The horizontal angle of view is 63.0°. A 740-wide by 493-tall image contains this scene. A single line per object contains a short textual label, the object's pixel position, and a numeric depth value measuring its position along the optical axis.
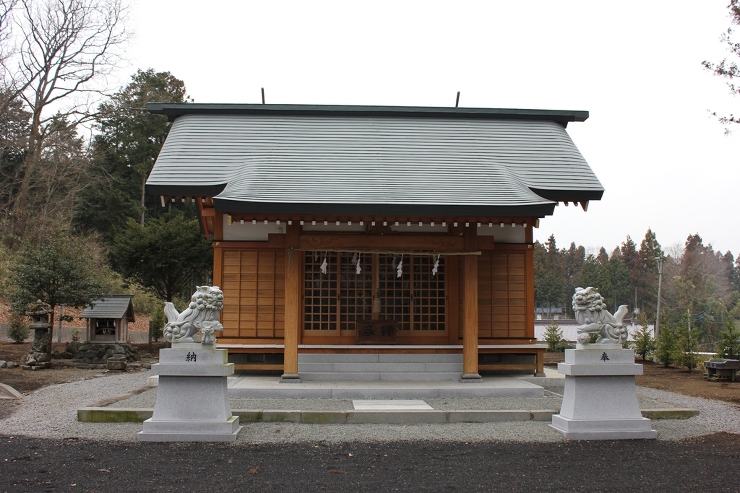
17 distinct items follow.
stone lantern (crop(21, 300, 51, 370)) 13.76
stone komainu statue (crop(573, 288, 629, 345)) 7.64
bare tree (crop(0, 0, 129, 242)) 25.25
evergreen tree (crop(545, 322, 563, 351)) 20.53
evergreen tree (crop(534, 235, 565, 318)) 60.50
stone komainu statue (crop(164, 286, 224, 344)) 7.38
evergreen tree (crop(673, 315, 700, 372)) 15.39
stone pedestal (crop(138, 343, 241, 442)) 7.10
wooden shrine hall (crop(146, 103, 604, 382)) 10.55
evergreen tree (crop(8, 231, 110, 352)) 14.29
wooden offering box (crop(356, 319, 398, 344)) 11.49
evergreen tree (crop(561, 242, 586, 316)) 67.44
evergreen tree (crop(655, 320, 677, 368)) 16.27
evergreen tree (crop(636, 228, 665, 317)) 56.12
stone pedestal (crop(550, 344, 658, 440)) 7.39
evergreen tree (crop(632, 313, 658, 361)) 17.42
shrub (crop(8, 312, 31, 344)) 18.66
